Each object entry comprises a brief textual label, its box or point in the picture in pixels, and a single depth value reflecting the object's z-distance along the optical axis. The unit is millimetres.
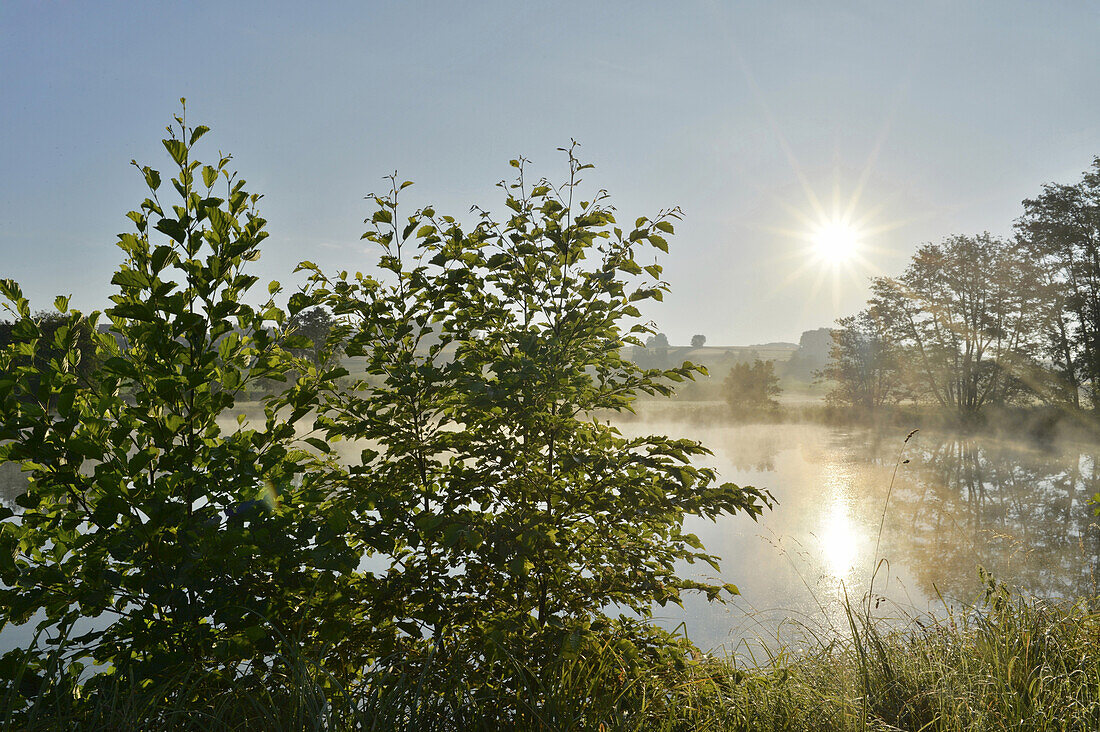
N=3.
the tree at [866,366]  24859
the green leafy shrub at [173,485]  1737
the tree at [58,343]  1867
